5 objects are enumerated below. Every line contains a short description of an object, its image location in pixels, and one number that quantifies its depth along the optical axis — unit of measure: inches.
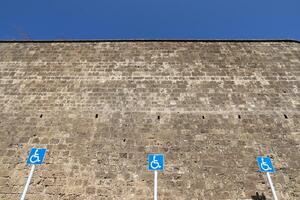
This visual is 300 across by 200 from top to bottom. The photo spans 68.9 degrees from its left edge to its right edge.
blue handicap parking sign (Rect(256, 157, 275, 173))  208.3
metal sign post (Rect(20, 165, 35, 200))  180.8
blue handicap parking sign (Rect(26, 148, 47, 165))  211.6
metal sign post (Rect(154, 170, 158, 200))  180.3
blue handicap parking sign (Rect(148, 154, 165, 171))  213.0
